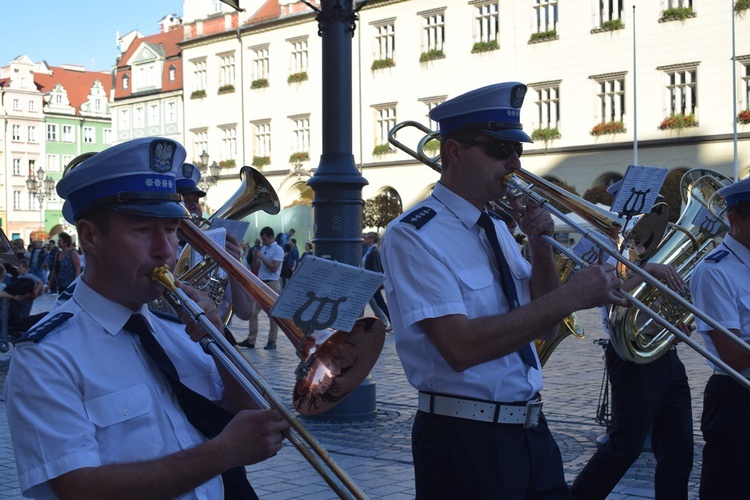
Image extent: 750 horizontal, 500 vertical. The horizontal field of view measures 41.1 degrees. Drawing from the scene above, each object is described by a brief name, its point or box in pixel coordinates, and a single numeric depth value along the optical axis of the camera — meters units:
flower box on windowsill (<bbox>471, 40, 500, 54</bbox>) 37.69
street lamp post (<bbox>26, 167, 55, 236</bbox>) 37.17
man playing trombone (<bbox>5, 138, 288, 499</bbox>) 2.28
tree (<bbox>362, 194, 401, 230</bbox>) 39.84
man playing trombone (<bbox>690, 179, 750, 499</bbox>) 4.54
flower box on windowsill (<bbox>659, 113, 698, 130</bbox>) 32.61
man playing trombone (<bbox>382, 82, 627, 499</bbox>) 3.27
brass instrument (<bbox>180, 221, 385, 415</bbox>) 2.64
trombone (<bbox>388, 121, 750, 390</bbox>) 3.58
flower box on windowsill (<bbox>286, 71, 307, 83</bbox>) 45.38
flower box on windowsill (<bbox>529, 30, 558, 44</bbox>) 35.94
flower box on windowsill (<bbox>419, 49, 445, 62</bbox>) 39.75
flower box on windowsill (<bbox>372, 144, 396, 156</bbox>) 41.96
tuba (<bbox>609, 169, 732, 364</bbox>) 5.39
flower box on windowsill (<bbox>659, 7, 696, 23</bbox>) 32.28
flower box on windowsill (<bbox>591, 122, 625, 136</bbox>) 34.50
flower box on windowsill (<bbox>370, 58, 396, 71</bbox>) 41.66
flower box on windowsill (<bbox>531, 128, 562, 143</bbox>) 36.31
